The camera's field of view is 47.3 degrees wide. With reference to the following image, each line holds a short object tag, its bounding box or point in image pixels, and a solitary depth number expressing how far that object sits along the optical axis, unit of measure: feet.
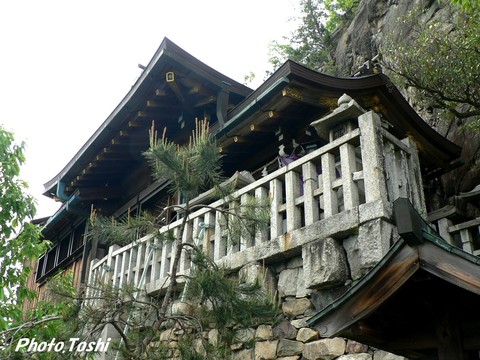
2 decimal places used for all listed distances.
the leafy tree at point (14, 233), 23.43
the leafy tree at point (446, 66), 28.84
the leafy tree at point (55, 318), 15.80
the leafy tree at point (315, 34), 72.33
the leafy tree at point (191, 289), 14.99
